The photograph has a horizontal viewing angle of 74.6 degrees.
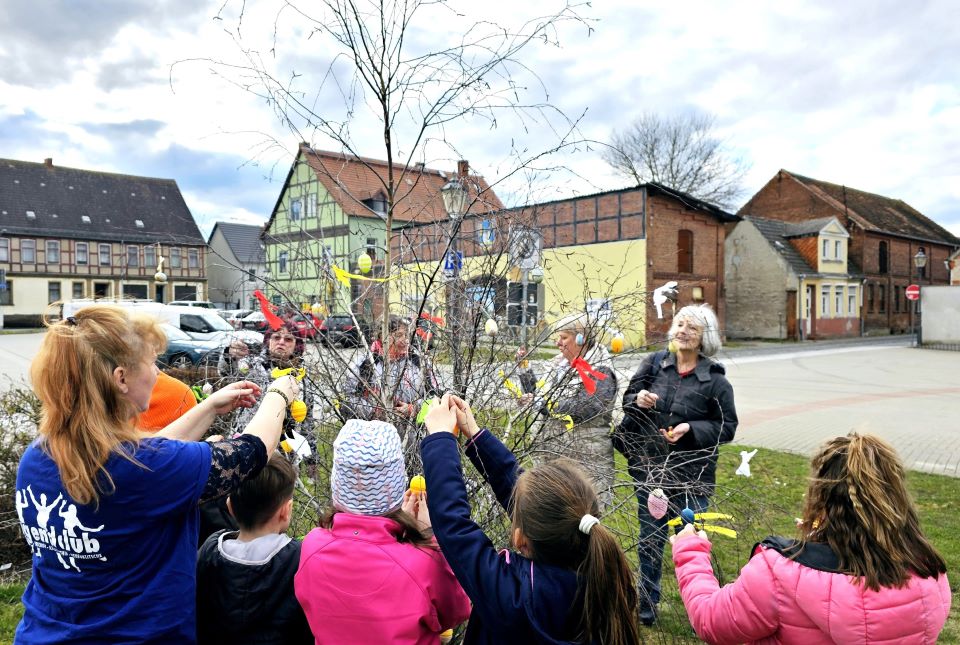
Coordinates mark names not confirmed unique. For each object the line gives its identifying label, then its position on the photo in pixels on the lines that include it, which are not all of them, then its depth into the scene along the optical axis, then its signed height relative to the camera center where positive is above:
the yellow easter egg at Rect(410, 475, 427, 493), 1.94 -0.53
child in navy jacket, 1.46 -0.59
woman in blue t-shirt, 1.40 -0.41
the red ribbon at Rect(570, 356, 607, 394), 2.14 -0.21
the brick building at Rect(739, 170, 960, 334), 34.84 +4.49
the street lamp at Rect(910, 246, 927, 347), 24.91 +1.83
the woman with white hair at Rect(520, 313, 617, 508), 2.26 -0.36
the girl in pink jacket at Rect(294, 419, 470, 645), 1.53 -0.62
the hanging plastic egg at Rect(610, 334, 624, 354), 2.46 -0.12
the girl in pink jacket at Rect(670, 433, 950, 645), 1.51 -0.65
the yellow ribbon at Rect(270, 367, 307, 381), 2.02 -0.19
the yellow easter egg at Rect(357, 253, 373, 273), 2.40 +0.19
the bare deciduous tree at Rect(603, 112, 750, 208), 33.19 +7.47
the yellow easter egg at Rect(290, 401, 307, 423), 1.86 -0.29
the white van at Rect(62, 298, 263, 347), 17.08 -0.20
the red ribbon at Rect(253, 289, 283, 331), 2.16 +0.00
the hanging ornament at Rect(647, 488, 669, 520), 2.02 -0.62
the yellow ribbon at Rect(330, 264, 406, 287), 2.11 +0.13
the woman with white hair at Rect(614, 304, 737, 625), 3.07 -0.46
